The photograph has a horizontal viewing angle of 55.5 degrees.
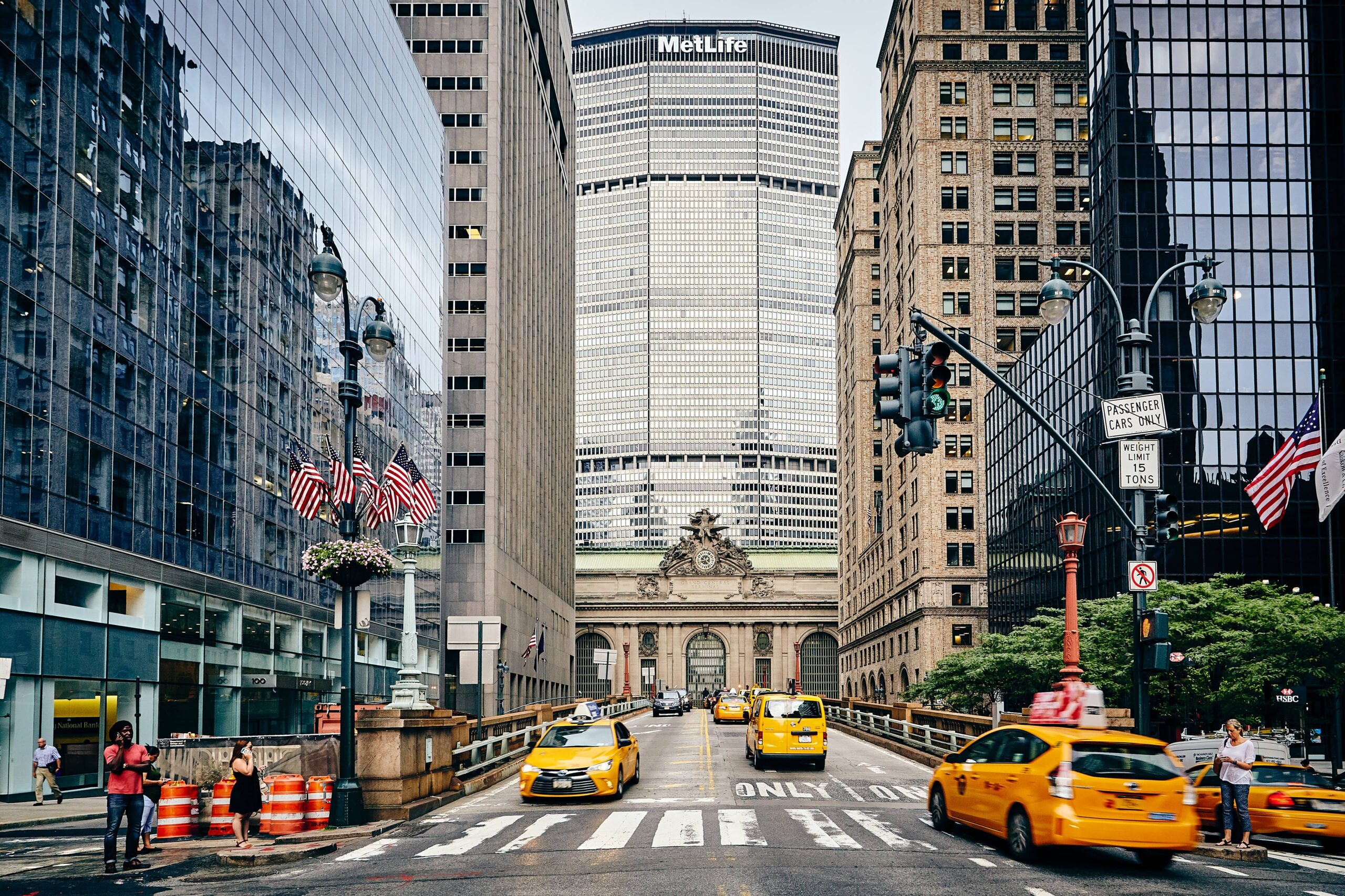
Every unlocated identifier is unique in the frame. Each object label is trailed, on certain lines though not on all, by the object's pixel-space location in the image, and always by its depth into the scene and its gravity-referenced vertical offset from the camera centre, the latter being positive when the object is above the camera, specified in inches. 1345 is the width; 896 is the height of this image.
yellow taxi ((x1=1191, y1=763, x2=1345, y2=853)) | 781.3 -137.8
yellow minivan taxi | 1339.8 -155.0
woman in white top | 721.6 -107.7
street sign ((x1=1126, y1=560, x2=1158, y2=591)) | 817.5 +3.6
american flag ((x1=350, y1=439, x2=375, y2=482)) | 1000.9 +90.2
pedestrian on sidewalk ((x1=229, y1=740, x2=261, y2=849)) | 727.1 -119.4
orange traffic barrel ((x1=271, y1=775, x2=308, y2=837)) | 815.1 -141.1
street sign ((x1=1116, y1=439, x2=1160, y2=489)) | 814.5 +75.4
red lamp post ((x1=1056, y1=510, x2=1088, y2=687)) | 950.4 +1.8
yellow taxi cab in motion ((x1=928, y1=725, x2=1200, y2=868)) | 614.2 -104.4
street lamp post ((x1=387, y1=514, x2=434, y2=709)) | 992.9 -49.7
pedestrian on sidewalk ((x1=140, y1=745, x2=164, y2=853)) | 739.4 -132.9
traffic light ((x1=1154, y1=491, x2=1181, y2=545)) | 838.5 +41.5
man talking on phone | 676.7 -108.2
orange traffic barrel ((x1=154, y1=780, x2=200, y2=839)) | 816.9 -144.8
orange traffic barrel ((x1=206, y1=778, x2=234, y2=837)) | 827.4 -147.8
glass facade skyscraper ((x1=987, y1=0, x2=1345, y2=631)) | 2362.2 +651.3
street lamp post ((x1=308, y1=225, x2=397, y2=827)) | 832.9 +116.2
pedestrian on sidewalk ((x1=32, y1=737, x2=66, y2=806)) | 1117.7 -159.3
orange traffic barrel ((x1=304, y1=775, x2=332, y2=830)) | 844.6 -146.3
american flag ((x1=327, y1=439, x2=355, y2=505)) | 935.7 +75.2
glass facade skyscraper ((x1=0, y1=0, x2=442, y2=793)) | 1186.6 +274.6
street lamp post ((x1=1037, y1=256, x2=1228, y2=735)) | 793.7 +159.8
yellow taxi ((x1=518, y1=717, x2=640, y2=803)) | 992.2 -141.2
